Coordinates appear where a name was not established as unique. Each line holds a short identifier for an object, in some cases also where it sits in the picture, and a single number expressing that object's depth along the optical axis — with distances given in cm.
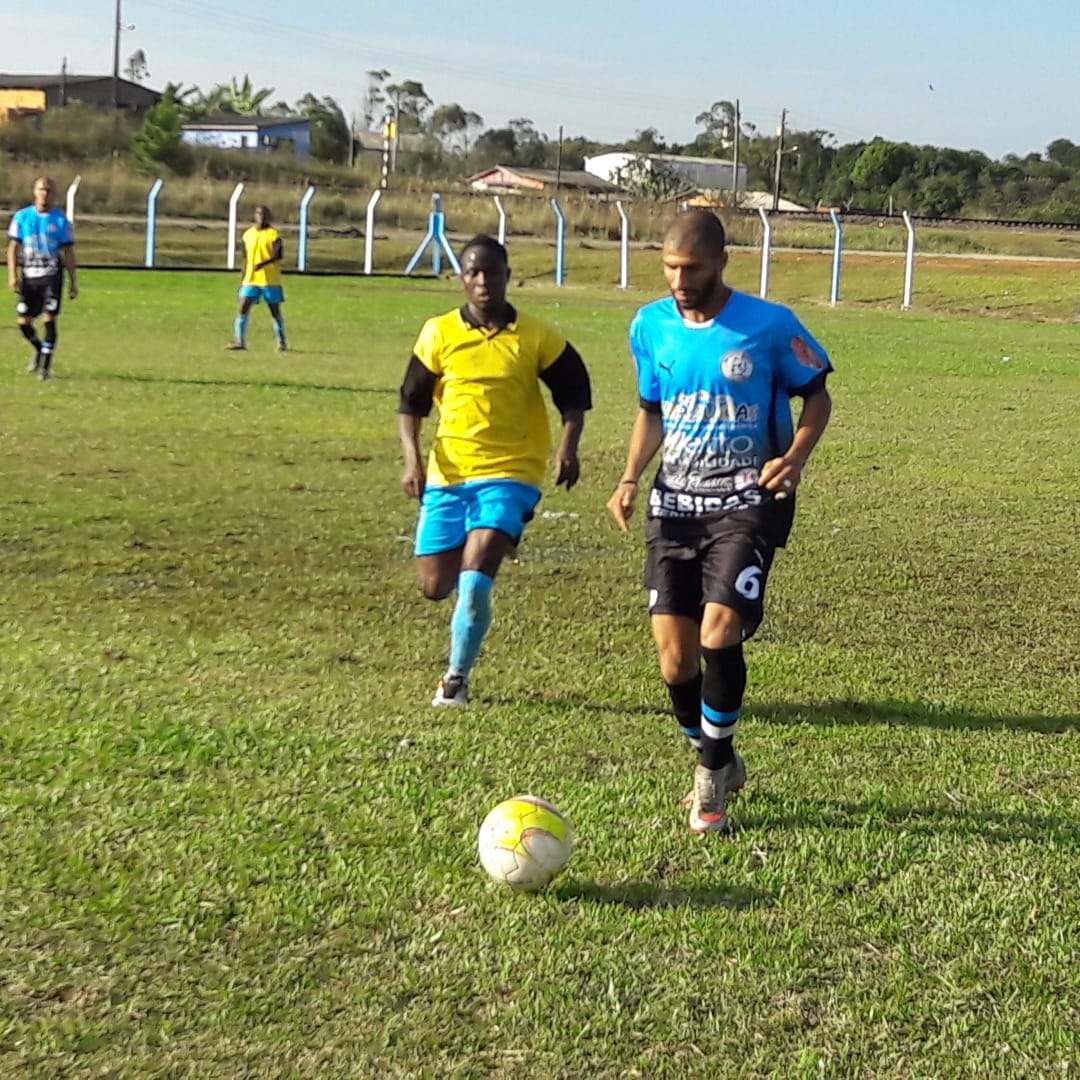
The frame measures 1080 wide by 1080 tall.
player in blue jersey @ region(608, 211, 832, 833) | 509
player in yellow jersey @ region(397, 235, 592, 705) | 653
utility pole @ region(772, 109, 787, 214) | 7819
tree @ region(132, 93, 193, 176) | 6750
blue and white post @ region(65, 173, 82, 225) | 3895
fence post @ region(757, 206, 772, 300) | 3788
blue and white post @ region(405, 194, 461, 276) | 4238
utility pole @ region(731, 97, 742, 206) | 8505
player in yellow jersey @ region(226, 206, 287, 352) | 2156
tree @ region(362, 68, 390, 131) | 12412
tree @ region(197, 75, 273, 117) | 11994
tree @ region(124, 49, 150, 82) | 12775
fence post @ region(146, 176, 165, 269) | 3923
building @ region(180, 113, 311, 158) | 10231
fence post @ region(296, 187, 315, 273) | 3828
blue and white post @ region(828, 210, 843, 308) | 3761
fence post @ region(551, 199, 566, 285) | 4106
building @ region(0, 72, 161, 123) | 10275
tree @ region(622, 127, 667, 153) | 13612
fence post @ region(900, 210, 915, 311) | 3762
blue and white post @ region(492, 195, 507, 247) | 4044
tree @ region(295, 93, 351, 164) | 11056
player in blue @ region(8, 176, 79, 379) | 1672
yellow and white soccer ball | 452
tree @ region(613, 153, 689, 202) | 8319
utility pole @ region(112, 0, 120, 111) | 8538
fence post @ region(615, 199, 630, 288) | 4144
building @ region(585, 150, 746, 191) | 10488
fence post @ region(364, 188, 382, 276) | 4031
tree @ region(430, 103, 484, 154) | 13738
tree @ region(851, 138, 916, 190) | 10269
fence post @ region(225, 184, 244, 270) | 3991
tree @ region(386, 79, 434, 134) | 12862
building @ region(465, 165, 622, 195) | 9821
